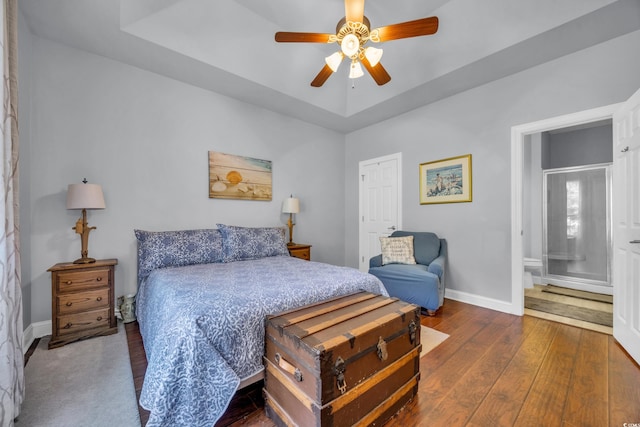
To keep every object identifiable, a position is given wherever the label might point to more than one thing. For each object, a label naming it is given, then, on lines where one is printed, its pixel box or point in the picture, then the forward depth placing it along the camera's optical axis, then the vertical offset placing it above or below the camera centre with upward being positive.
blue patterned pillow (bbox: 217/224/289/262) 3.05 -0.34
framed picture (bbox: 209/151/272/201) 3.53 +0.51
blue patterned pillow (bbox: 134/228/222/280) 2.60 -0.35
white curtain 1.27 -0.15
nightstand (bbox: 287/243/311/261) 3.87 -0.54
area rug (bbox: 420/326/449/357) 2.27 -1.13
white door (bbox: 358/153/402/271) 4.32 +0.20
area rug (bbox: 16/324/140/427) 1.47 -1.11
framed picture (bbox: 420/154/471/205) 3.50 +0.45
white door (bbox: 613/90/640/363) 2.05 -0.11
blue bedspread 1.26 -0.62
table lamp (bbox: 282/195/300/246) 4.04 +0.12
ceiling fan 2.04 +1.44
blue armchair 2.90 -0.69
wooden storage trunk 1.21 -0.75
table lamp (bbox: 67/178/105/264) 2.44 +0.12
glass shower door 4.08 -0.22
